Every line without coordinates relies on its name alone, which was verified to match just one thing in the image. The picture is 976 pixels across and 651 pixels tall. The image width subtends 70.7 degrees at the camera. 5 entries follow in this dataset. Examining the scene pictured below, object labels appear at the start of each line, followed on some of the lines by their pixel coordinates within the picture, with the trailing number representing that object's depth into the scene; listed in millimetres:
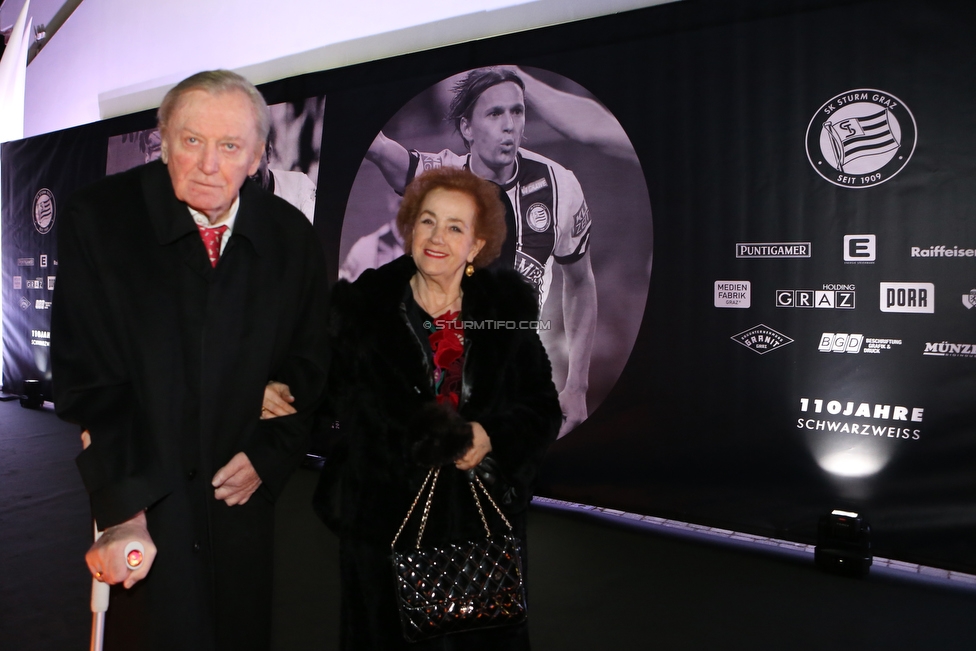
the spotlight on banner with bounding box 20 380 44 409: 7465
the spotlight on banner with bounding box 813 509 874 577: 3146
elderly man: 1277
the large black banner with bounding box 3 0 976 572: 3131
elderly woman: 1744
